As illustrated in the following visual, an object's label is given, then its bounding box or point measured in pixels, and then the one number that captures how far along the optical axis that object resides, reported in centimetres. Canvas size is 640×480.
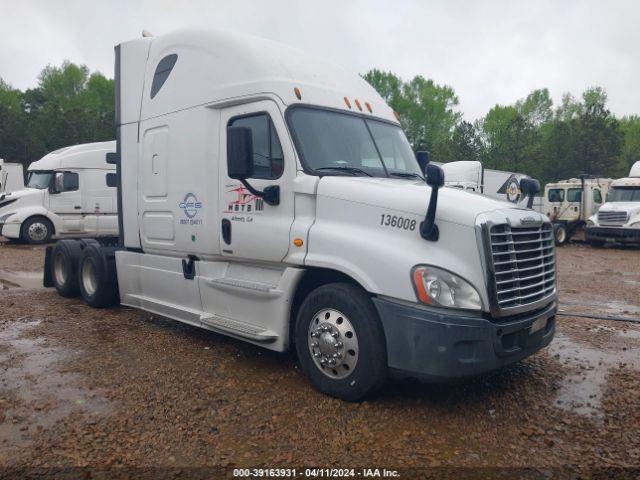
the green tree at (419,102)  6266
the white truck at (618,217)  1992
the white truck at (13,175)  2545
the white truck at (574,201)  2316
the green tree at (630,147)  4469
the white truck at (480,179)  2241
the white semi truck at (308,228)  403
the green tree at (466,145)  4134
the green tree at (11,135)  4400
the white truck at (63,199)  1717
